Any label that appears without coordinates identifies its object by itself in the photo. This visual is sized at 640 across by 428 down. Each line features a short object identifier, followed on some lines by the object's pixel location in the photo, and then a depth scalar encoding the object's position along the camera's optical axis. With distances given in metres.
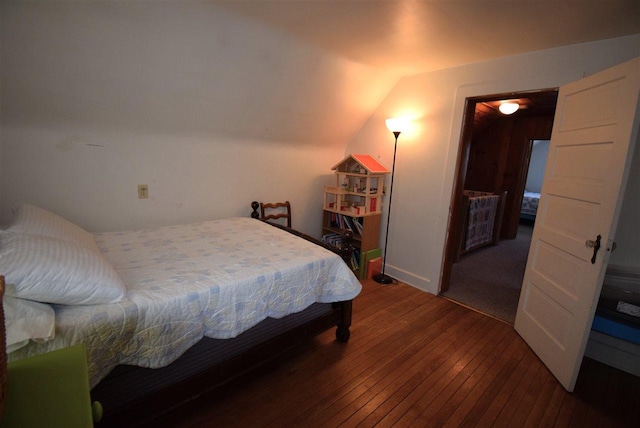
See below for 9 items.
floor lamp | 2.96
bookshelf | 3.21
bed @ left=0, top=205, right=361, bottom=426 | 1.10
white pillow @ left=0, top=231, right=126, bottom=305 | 1.02
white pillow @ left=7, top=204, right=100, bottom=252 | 1.43
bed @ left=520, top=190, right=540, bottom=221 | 6.59
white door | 1.56
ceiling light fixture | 3.51
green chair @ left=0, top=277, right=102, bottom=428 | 0.53
